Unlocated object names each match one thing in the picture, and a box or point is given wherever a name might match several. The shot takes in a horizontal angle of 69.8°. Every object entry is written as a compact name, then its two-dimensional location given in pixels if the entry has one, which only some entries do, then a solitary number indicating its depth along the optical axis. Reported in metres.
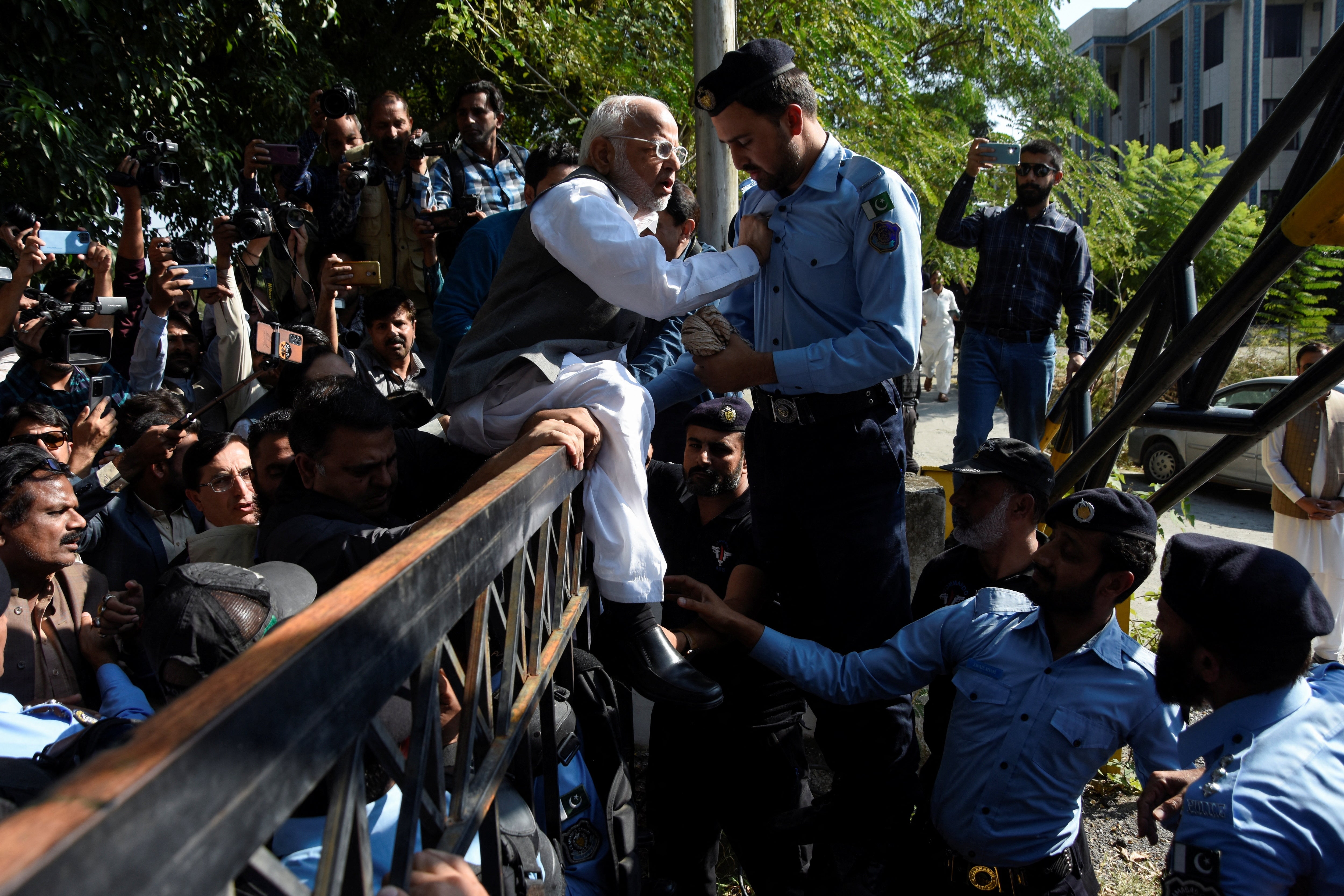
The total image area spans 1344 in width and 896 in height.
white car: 8.95
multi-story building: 25.33
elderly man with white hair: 2.44
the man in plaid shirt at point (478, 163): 4.95
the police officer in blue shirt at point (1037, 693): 2.52
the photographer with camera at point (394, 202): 4.83
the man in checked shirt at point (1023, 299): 5.14
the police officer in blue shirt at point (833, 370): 2.46
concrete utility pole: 4.53
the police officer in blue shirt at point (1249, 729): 1.74
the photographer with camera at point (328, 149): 4.75
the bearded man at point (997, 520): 3.00
